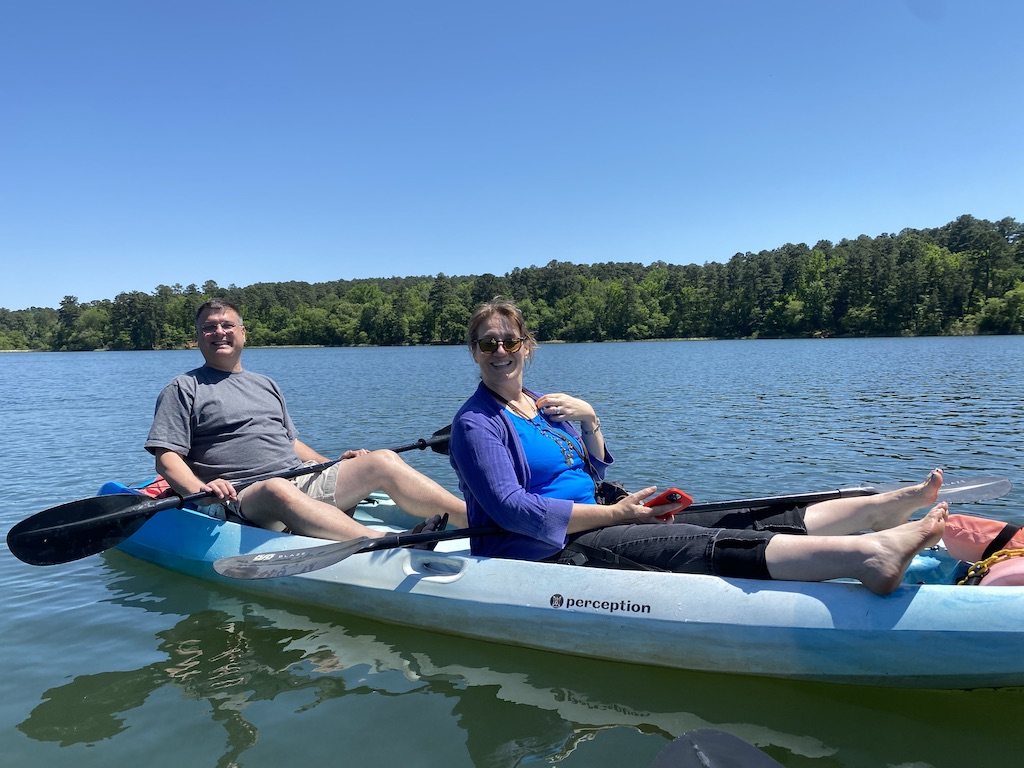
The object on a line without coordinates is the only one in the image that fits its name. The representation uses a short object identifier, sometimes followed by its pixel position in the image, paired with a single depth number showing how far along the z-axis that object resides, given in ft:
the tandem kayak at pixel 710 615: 10.61
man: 15.88
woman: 11.58
